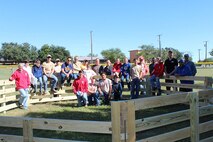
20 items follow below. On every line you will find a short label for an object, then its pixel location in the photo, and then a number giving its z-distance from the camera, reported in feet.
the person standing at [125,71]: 36.76
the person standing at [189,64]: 29.25
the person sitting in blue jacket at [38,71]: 34.66
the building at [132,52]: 376.04
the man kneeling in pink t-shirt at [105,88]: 31.75
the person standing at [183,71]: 30.10
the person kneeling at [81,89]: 30.61
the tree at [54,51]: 272.14
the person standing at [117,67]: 37.61
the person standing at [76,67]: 38.42
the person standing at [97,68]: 37.35
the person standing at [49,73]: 35.24
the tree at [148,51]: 294.43
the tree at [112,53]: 313.45
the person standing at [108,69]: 36.17
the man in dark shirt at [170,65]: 32.61
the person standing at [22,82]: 29.62
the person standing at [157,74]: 32.91
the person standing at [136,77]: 33.40
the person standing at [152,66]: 36.89
